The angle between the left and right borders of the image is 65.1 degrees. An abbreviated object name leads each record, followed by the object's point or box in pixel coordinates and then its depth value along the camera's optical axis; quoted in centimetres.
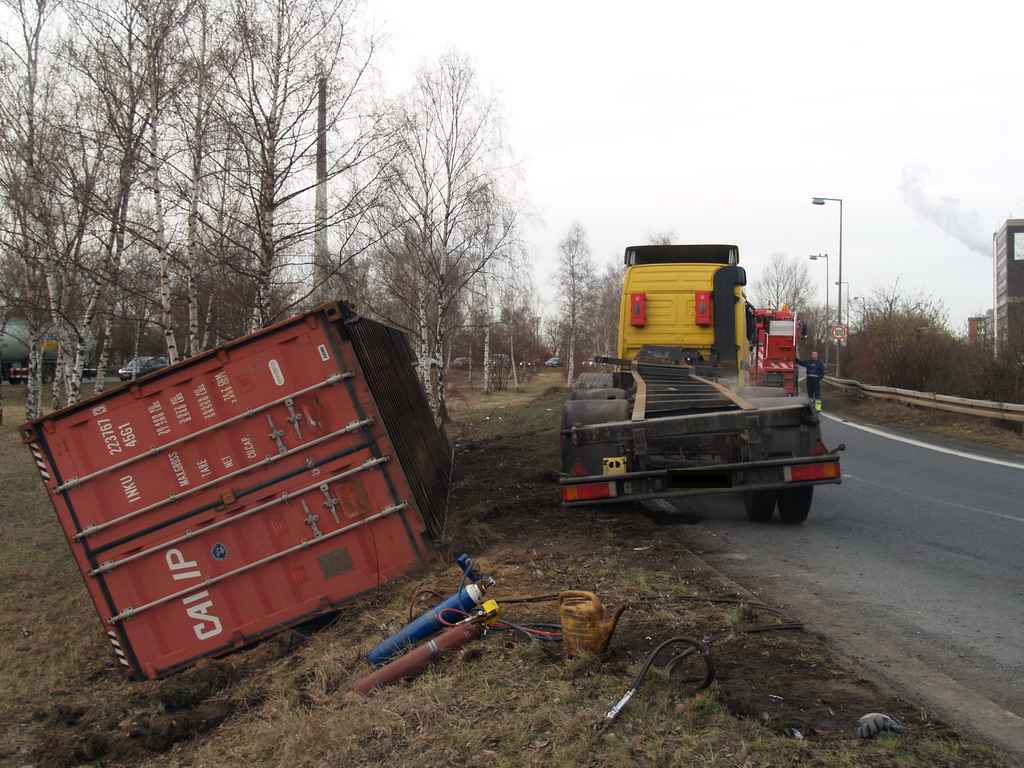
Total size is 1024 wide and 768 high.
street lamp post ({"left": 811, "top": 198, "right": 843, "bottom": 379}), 3397
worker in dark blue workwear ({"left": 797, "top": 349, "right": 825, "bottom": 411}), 2091
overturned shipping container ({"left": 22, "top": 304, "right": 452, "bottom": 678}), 609
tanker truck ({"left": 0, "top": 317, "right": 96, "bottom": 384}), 4141
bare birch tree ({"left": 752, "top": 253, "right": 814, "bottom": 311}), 6462
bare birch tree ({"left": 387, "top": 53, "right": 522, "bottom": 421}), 2230
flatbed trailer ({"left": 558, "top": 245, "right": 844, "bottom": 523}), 689
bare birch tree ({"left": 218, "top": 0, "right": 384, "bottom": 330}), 1313
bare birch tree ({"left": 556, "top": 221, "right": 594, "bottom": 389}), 4632
